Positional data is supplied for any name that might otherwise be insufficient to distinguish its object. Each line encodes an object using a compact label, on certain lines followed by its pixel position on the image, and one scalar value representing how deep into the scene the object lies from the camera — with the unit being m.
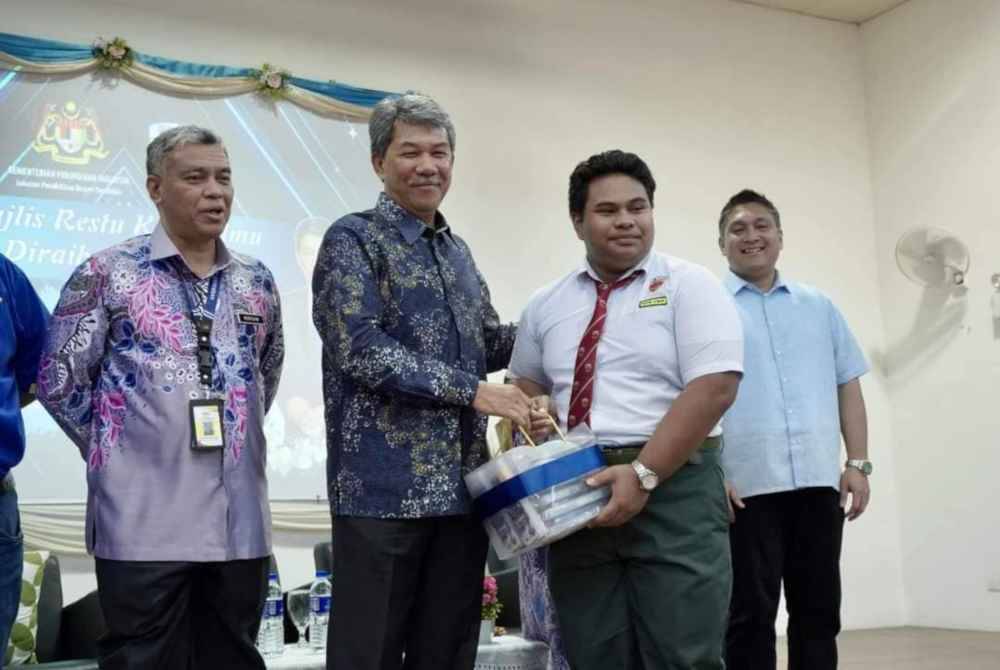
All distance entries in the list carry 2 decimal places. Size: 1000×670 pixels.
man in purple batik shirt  2.06
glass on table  3.94
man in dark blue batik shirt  2.02
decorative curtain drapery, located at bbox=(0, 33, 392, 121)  5.09
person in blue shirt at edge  2.10
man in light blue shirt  3.08
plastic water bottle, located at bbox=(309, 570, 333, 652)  3.71
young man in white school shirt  2.11
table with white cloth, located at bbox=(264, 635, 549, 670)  3.40
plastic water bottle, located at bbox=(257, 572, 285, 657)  3.53
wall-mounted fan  6.54
